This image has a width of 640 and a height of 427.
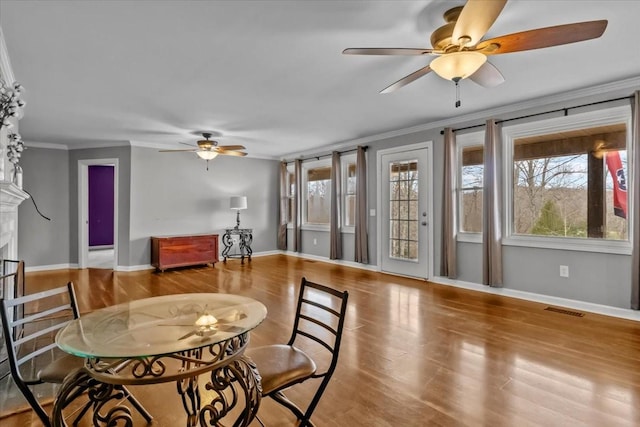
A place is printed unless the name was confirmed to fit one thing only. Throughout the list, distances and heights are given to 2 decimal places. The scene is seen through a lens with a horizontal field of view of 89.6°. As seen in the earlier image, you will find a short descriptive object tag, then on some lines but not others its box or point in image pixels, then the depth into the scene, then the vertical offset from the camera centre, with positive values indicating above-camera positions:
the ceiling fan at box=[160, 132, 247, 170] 5.42 +1.17
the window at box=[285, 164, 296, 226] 7.98 +0.64
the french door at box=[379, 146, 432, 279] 5.18 +0.07
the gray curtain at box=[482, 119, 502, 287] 4.20 +0.09
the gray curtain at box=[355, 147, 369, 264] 6.01 +0.10
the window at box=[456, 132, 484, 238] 4.61 +0.51
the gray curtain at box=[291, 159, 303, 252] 7.55 +0.18
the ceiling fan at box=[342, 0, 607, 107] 1.70 +1.06
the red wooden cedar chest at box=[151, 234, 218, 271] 5.95 -0.65
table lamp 6.94 +0.30
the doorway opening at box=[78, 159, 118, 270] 8.82 +0.18
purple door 8.89 +0.34
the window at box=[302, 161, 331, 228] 7.13 +0.54
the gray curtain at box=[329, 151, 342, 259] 6.52 +0.13
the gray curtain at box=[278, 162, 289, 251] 7.97 +0.34
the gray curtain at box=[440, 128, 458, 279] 4.71 +0.18
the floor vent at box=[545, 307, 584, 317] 3.51 -1.06
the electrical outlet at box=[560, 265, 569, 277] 3.77 -0.64
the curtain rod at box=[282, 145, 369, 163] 6.05 +1.33
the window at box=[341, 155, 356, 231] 6.52 +0.52
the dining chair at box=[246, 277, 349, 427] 1.54 -0.76
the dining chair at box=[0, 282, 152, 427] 1.43 -0.76
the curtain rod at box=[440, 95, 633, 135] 3.43 +1.25
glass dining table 1.28 -0.54
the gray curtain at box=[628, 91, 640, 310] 3.22 +0.05
